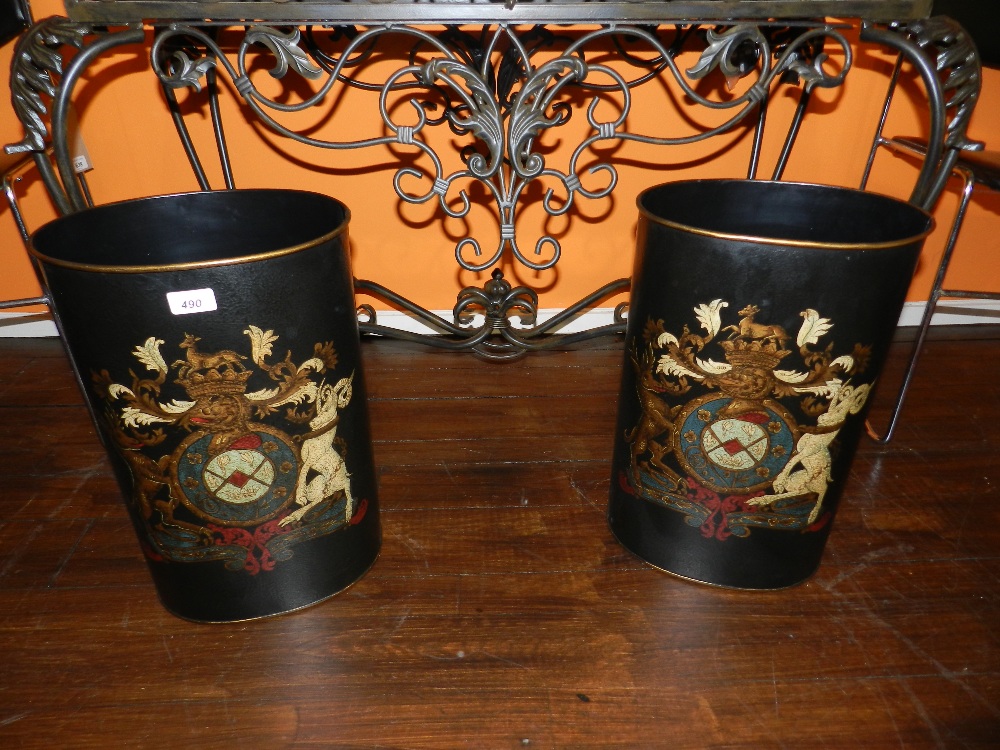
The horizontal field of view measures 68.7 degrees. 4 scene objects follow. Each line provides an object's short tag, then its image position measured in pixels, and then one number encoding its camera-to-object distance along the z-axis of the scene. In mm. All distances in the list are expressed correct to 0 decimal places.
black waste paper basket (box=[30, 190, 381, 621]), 692
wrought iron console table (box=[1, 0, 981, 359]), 950
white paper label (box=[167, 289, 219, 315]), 678
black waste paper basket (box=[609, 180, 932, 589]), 736
